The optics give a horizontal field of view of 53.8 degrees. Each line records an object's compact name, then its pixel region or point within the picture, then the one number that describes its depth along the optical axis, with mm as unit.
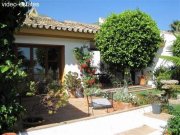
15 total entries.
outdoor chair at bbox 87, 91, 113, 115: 6874
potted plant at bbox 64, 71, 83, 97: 8694
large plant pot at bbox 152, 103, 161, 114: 6894
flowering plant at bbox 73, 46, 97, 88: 9004
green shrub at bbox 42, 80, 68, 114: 5322
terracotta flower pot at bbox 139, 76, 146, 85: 12050
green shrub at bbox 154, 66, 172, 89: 11551
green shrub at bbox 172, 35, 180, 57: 12840
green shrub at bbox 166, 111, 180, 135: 5317
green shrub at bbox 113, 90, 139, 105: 7531
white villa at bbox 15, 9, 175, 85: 7936
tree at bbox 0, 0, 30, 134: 4131
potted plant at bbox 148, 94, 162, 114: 6900
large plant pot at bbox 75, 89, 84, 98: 8741
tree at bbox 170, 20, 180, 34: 27052
